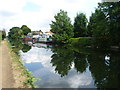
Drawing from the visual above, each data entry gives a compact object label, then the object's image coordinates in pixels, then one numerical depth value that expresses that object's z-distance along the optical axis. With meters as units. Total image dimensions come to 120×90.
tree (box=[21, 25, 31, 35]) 80.61
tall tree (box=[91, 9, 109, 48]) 16.59
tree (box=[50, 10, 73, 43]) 29.39
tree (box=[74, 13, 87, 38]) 30.16
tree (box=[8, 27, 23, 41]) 72.71
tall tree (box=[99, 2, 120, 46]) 15.19
